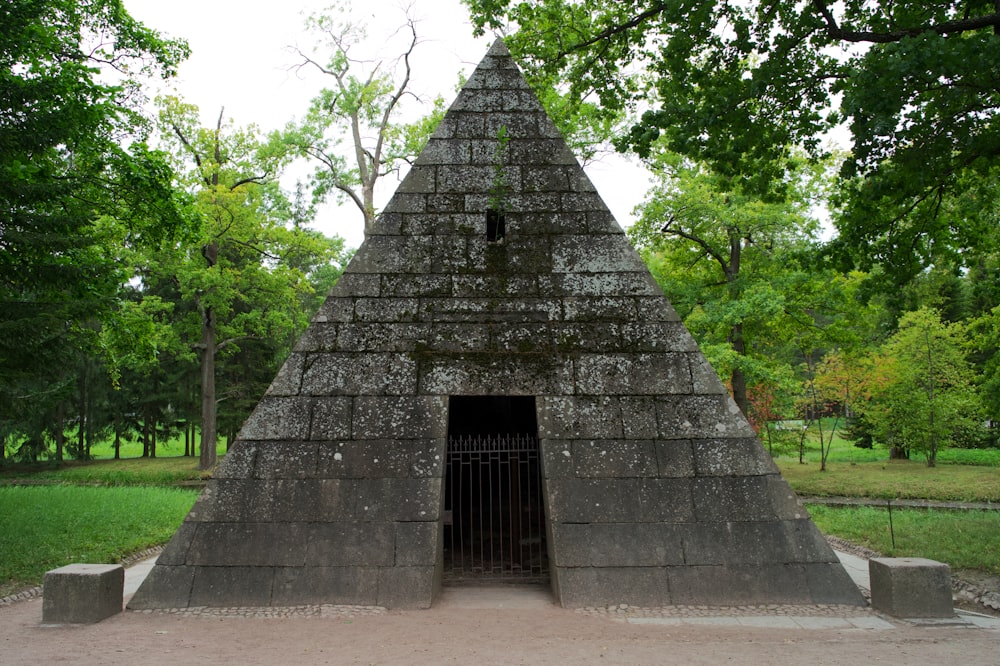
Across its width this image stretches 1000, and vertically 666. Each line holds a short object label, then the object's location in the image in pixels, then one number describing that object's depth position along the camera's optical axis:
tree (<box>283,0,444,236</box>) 22.25
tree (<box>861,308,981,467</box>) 21.12
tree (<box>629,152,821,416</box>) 15.18
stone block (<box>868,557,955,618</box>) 5.64
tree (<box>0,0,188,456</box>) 9.36
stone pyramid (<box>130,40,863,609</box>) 5.80
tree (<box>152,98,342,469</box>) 20.52
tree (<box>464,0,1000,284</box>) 6.36
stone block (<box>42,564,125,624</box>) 5.50
